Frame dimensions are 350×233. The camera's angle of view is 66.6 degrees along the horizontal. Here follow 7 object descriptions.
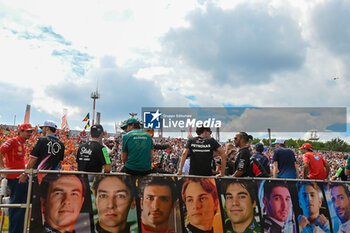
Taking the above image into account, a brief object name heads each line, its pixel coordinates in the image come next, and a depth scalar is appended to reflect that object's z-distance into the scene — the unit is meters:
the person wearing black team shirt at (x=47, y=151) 4.55
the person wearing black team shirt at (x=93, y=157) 4.38
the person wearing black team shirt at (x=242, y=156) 4.85
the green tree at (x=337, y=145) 89.12
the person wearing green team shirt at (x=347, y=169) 5.95
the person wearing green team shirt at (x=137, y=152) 4.26
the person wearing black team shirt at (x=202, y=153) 4.84
